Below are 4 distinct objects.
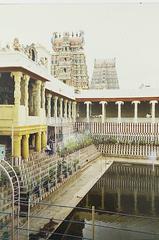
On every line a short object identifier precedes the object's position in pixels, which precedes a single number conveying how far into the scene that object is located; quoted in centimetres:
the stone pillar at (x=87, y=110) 2486
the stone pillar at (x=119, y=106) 2455
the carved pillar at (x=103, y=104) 2478
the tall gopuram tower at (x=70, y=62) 3219
